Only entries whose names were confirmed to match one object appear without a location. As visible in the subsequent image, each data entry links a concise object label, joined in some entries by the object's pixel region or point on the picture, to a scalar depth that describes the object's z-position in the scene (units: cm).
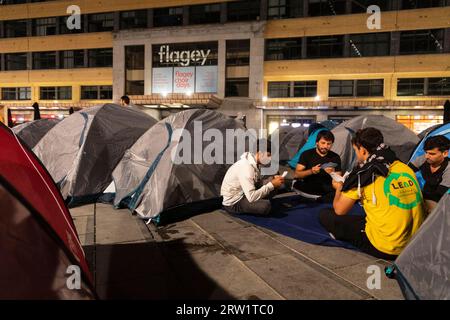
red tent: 203
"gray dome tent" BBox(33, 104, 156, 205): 685
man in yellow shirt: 355
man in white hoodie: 560
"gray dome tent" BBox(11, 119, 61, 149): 970
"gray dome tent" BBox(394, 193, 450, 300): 269
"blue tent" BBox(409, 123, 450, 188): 621
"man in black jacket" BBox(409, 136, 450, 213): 489
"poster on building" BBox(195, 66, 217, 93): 2744
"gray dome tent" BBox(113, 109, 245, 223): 566
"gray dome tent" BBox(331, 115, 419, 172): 980
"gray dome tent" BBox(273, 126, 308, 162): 1360
